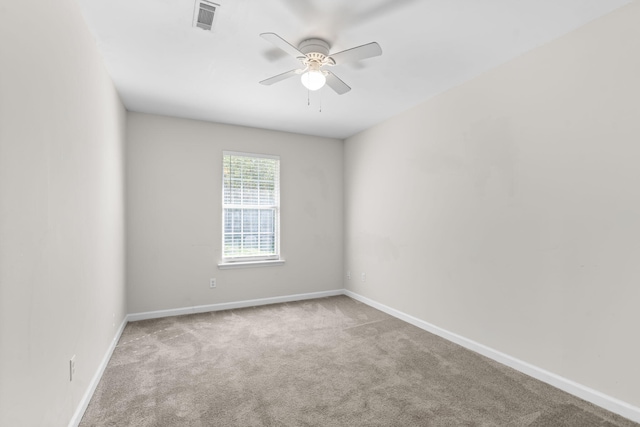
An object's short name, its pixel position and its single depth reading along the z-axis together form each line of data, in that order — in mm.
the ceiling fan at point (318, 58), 2088
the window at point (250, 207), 4422
